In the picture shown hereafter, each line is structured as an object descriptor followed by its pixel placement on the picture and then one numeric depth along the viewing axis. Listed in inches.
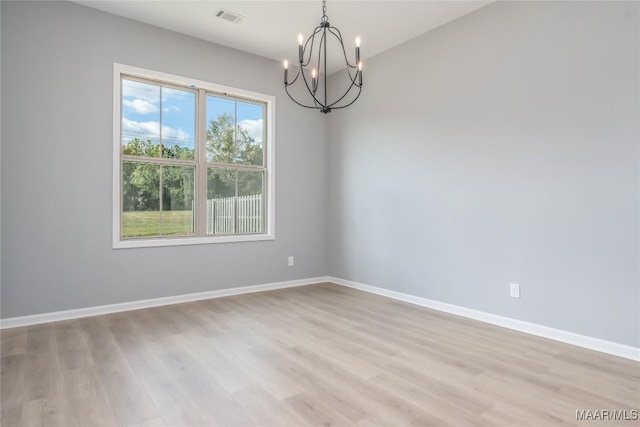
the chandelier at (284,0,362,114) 99.3
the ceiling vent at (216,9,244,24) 144.7
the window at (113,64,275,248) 154.1
